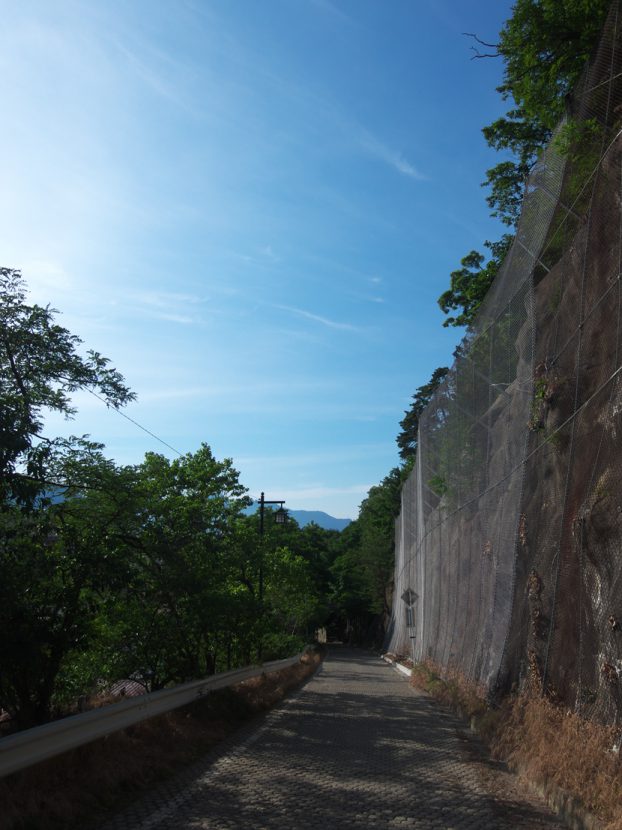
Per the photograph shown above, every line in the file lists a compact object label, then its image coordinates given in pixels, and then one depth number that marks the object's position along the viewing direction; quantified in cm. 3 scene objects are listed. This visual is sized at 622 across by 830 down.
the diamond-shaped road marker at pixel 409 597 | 2854
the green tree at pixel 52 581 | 772
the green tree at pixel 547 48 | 1316
